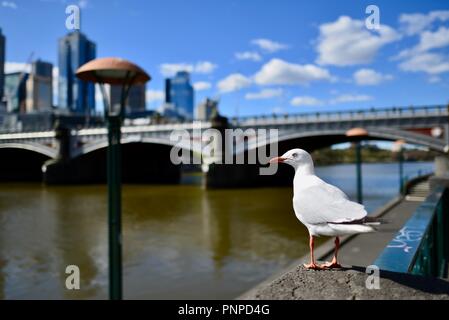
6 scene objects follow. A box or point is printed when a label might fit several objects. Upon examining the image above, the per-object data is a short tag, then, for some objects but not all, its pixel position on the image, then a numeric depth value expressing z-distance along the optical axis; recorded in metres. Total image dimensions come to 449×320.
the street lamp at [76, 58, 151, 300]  4.69
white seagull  1.39
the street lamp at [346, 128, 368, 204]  13.92
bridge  28.41
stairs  20.68
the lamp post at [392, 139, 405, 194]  22.45
